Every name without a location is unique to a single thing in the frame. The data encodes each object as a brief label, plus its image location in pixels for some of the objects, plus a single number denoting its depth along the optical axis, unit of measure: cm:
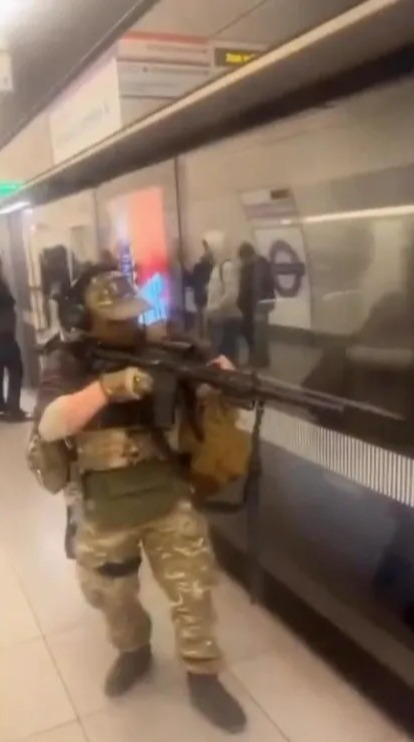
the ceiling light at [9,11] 243
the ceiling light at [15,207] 426
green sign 369
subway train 148
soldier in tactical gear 156
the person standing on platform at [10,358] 441
